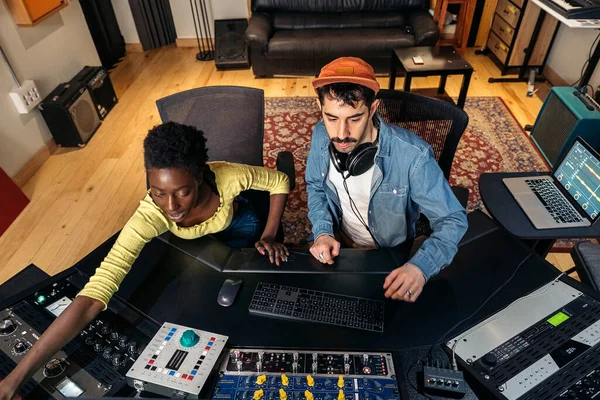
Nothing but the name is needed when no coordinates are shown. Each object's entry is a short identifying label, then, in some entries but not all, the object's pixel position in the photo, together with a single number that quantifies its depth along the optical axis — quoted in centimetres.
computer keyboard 105
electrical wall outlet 279
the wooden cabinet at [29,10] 268
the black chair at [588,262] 146
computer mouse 110
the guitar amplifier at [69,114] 304
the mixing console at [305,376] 89
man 114
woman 99
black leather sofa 373
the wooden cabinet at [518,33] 367
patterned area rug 256
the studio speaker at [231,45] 433
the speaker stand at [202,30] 462
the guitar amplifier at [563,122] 257
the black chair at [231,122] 175
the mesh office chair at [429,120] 151
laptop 155
